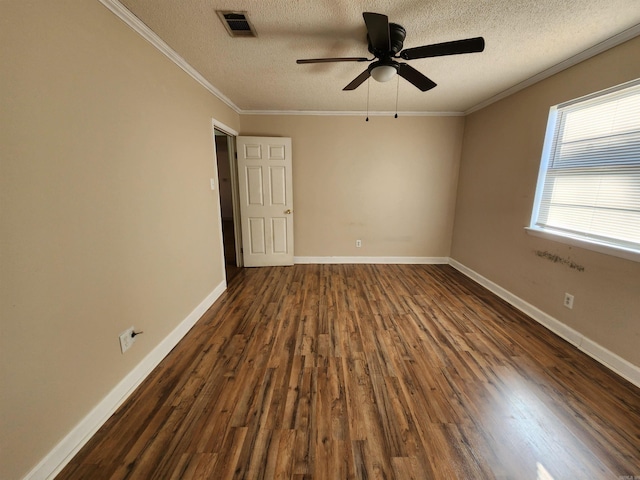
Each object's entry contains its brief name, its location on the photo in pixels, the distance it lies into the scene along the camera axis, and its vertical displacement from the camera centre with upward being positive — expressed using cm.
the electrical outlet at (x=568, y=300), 217 -96
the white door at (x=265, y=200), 374 -15
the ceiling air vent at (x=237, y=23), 161 +114
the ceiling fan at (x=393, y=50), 145 +92
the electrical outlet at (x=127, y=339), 158 -98
